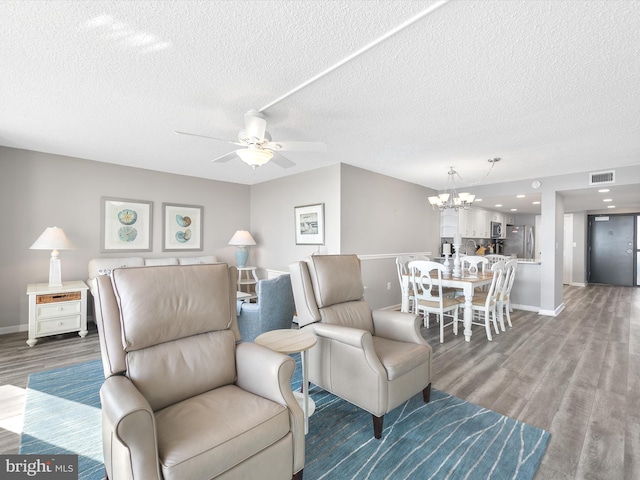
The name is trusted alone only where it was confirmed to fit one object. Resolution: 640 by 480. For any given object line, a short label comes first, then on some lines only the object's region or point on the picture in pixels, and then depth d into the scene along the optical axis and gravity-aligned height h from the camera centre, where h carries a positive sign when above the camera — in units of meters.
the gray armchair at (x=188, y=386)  1.15 -0.70
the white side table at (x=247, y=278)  5.59 -0.70
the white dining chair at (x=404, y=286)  4.30 -0.61
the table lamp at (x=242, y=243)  5.53 -0.01
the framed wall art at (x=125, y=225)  4.55 +0.28
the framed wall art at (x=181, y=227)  5.14 +0.27
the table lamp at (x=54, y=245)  3.66 -0.04
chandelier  4.52 +0.67
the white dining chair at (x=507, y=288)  4.16 -0.63
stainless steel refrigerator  9.22 +0.08
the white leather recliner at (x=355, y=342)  1.98 -0.75
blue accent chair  3.05 -0.70
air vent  4.46 +1.01
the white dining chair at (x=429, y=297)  3.80 -0.71
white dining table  3.75 -0.52
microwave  8.33 +0.40
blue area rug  1.67 -1.25
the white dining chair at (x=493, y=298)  3.80 -0.74
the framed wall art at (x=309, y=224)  4.71 +0.31
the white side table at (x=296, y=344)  1.93 -0.68
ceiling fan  2.44 +0.84
